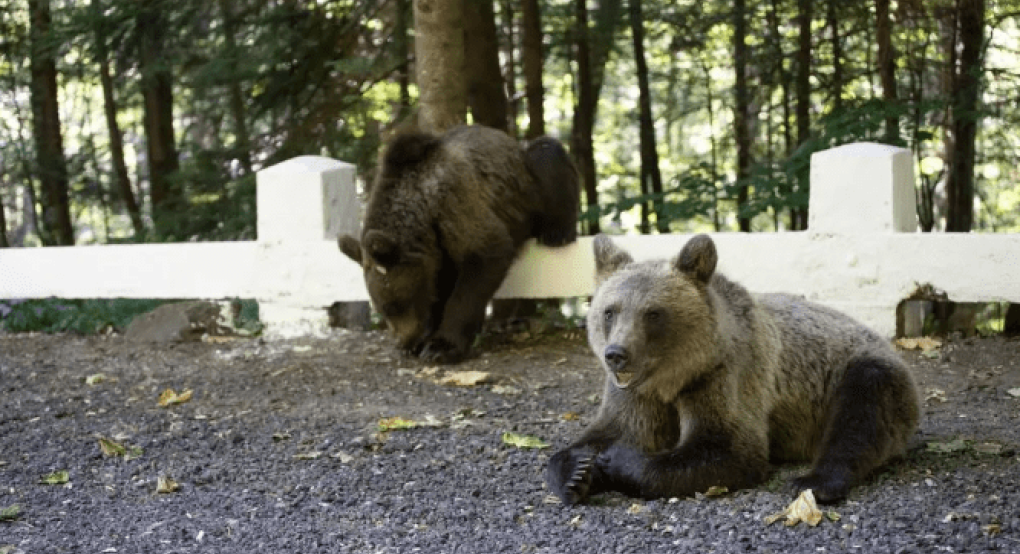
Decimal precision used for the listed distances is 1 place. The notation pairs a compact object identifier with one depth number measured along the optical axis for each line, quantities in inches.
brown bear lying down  163.5
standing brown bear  295.6
